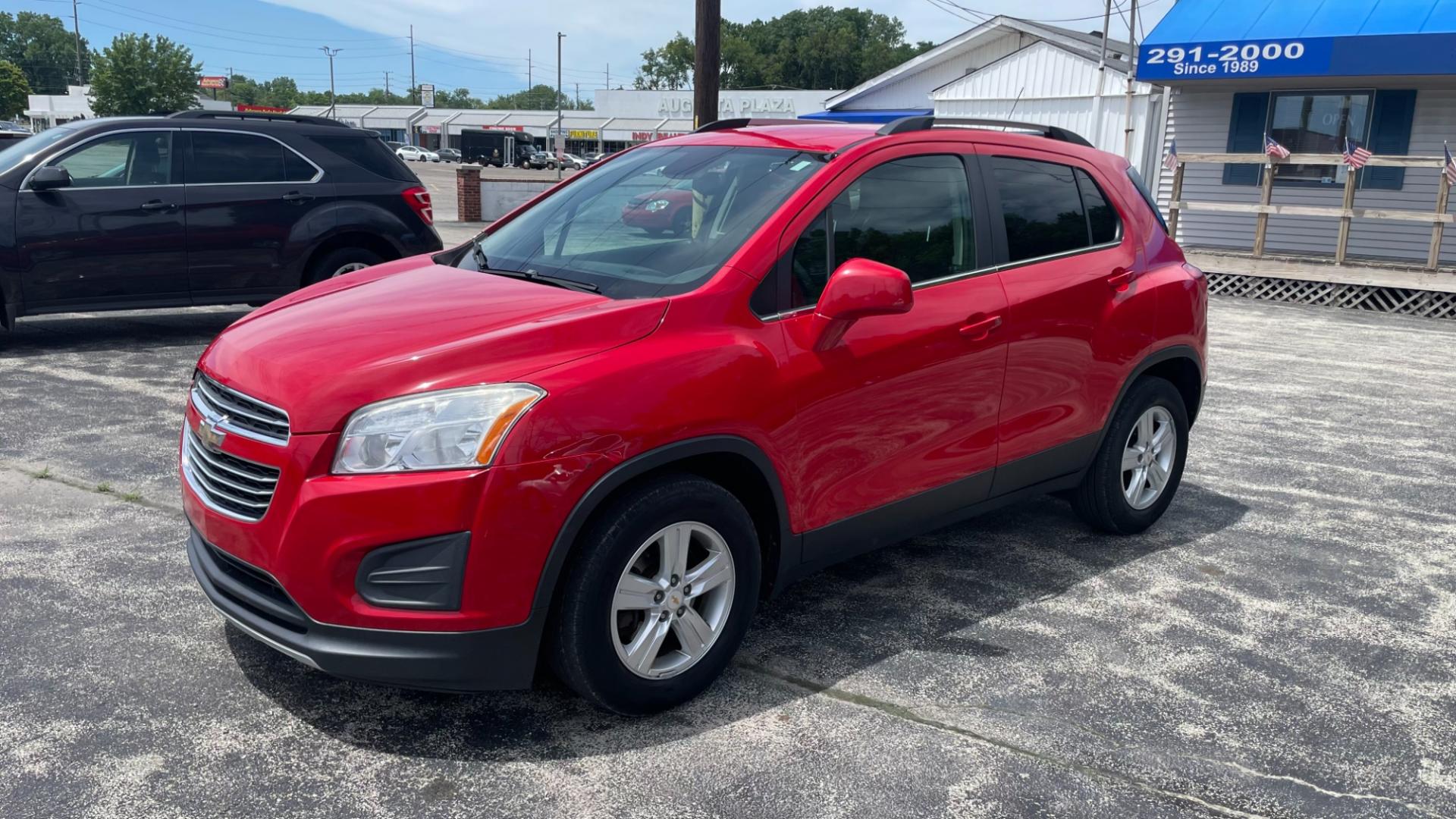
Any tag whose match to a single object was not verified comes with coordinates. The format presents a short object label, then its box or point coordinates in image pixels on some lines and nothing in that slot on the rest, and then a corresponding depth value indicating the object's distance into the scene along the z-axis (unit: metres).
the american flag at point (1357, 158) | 14.16
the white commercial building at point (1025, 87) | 24.00
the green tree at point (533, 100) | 178.38
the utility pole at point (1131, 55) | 22.19
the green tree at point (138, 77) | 70.94
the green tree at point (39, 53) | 144.50
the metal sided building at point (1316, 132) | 14.52
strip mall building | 65.75
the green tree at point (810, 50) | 102.06
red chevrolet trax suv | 2.85
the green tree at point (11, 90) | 96.62
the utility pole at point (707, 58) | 11.62
